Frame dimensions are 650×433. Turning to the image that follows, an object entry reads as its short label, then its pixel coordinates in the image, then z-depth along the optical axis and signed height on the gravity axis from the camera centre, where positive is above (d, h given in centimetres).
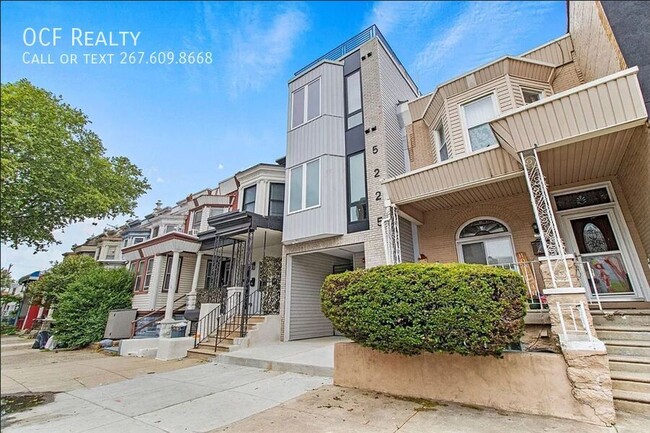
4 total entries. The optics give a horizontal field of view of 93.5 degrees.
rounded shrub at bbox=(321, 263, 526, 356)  404 +4
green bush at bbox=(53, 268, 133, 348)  1270 +35
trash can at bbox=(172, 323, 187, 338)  1005 -46
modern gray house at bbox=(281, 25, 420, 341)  940 +461
